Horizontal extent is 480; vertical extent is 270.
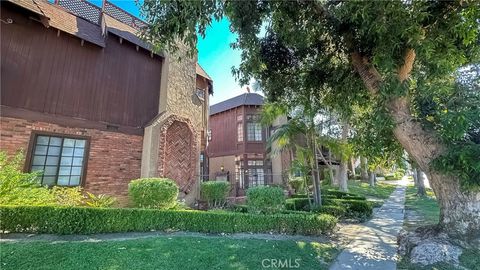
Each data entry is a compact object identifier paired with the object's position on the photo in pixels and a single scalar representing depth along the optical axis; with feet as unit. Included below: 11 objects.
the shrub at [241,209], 32.79
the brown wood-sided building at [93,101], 27.09
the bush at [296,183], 61.52
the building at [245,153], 68.08
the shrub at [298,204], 37.40
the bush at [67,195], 25.05
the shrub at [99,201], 26.64
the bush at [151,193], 27.71
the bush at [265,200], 27.68
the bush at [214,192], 41.34
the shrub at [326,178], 92.42
